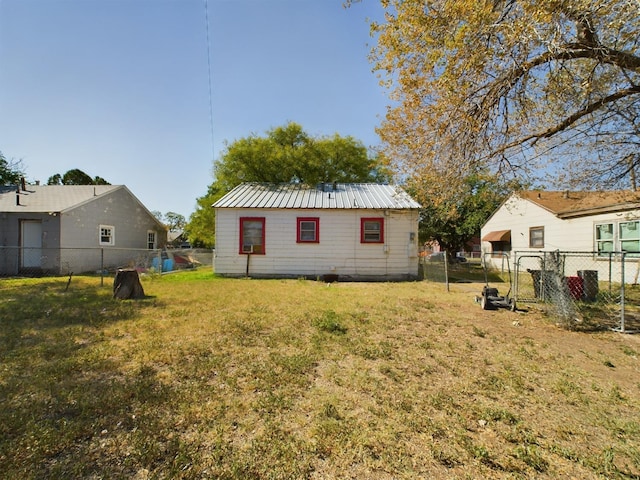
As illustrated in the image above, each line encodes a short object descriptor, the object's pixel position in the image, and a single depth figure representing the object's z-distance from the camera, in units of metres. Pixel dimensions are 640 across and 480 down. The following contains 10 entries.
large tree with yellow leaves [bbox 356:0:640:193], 4.94
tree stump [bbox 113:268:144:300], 8.15
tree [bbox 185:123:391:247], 21.27
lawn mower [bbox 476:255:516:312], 7.51
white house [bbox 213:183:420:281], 13.20
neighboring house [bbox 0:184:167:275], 14.20
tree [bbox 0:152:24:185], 25.71
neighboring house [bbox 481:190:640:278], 11.52
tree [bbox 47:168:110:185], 35.31
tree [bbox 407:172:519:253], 24.10
